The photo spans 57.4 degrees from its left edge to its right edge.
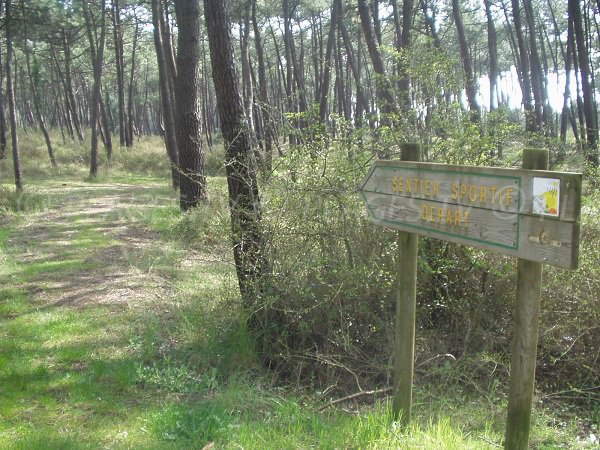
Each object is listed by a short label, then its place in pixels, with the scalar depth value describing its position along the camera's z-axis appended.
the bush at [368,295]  4.68
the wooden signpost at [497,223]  2.34
